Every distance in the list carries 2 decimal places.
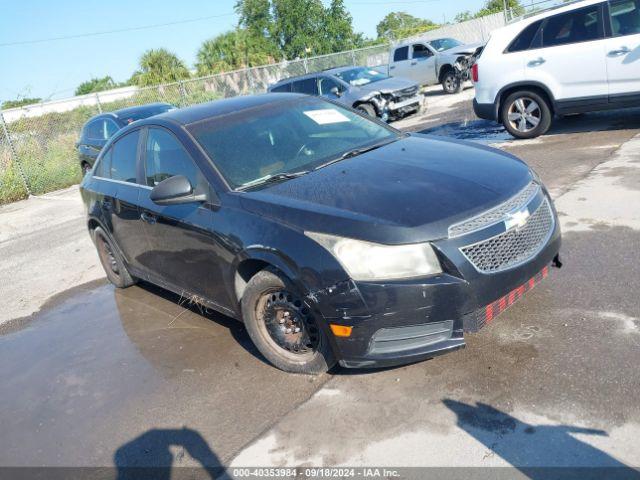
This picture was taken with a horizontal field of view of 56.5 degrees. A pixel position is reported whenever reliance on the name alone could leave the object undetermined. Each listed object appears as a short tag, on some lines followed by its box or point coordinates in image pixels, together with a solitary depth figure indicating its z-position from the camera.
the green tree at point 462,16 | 52.91
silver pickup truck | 18.62
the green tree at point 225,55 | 48.06
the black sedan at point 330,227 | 3.18
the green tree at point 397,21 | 78.94
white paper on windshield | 4.82
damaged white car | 14.84
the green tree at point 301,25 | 52.59
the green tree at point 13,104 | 25.81
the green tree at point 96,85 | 66.56
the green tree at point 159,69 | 40.41
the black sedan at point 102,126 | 13.20
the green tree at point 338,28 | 52.66
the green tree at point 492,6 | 44.66
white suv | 8.11
